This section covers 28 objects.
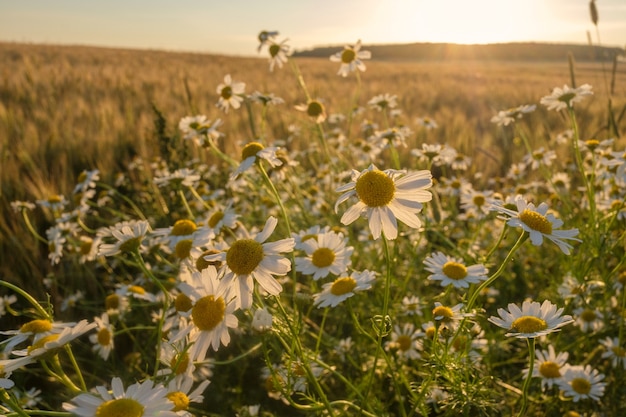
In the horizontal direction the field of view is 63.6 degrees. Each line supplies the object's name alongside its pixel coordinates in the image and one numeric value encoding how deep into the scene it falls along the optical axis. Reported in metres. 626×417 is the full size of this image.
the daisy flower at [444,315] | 0.21
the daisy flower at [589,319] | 0.33
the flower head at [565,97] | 0.39
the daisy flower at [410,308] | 0.32
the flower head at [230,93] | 0.46
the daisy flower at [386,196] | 0.19
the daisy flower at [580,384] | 0.27
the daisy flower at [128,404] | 0.15
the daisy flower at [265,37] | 0.47
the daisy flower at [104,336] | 0.30
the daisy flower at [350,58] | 0.47
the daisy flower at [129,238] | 0.25
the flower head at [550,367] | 0.27
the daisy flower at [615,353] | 0.30
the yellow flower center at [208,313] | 0.20
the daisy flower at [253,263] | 0.19
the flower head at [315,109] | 0.43
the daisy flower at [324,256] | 0.26
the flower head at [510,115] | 0.44
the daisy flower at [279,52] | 0.47
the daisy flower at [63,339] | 0.17
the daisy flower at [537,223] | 0.20
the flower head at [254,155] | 0.26
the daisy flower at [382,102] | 0.50
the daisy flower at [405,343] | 0.31
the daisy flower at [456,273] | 0.25
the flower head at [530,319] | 0.19
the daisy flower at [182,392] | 0.18
